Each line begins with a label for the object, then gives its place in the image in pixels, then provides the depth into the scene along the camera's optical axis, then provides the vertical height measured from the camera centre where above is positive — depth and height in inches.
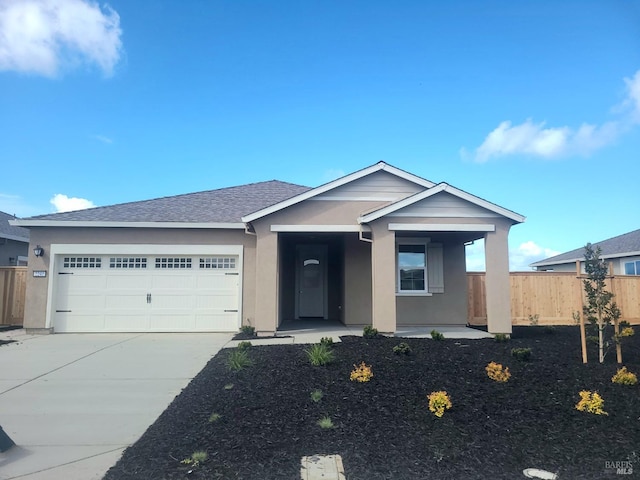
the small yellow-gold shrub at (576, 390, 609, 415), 188.7 -51.9
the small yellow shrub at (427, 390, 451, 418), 186.4 -51.6
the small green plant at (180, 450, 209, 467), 147.1 -60.6
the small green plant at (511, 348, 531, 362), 286.0 -44.7
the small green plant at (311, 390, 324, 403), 209.1 -54.2
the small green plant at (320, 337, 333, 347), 329.5 -41.9
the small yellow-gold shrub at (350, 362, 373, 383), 235.5 -48.4
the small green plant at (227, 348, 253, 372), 268.8 -48.0
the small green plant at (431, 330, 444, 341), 364.8 -40.8
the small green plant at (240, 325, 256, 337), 435.2 -43.3
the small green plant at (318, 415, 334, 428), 177.6 -57.4
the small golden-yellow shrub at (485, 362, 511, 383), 235.1 -47.7
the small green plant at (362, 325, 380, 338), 374.9 -39.3
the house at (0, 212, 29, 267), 672.4 +72.6
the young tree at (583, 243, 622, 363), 279.0 -5.7
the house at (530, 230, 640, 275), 786.8 +71.1
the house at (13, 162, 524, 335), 408.5 +34.0
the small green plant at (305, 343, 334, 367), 270.5 -44.1
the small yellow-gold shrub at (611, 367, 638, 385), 224.8 -47.8
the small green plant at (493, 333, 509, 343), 361.4 -42.0
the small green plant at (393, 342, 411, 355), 301.1 -43.7
